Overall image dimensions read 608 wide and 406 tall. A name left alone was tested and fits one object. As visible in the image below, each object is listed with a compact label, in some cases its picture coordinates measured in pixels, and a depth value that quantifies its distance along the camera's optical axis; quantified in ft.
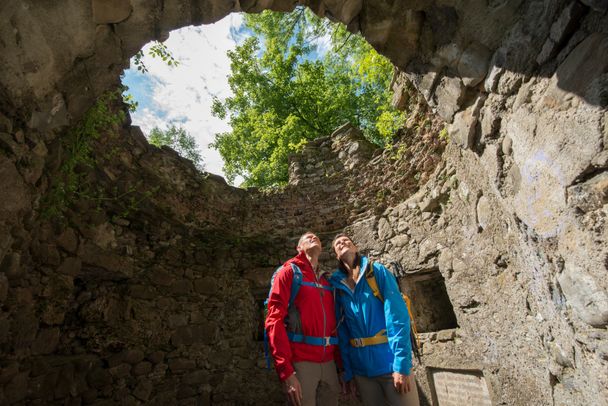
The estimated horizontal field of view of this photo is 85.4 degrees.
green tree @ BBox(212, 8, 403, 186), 33.73
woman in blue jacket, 6.30
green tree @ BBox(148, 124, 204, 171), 49.28
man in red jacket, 6.28
